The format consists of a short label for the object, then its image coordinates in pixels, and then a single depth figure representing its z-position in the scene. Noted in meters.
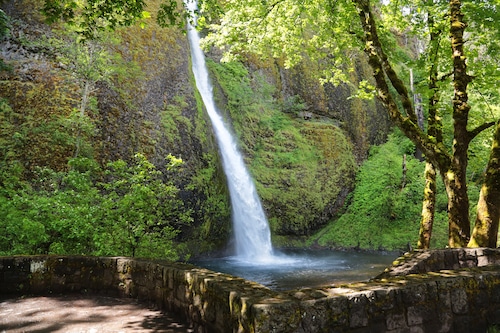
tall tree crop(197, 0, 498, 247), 7.02
